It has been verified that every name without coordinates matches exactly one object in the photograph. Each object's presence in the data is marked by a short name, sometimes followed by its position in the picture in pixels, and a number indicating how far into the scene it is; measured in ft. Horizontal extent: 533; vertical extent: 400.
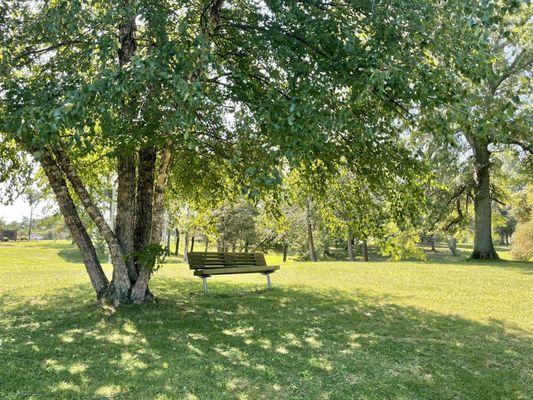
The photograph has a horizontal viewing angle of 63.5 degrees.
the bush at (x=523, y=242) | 99.66
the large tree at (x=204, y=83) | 15.72
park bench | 33.94
